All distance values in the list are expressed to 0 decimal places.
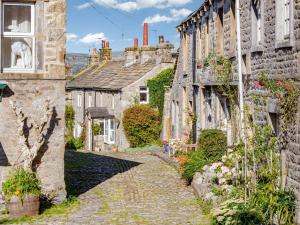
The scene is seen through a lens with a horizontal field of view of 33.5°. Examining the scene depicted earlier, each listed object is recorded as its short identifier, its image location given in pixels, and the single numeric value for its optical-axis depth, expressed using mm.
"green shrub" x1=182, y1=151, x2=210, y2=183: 15289
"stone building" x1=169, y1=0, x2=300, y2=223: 10156
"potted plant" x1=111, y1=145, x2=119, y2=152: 32391
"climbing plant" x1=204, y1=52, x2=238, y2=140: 14505
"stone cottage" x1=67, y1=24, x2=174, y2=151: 33688
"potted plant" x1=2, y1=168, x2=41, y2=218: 11414
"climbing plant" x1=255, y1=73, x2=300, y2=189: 9609
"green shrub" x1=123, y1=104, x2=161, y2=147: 32156
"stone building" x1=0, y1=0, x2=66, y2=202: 12438
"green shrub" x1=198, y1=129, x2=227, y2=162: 16672
